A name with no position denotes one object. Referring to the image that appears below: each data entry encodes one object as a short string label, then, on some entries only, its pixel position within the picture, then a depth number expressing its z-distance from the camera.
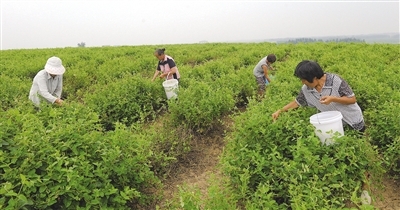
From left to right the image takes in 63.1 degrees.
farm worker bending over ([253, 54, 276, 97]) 8.03
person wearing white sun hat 5.35
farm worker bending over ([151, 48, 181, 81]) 7.46
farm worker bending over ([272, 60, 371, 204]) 3.64
